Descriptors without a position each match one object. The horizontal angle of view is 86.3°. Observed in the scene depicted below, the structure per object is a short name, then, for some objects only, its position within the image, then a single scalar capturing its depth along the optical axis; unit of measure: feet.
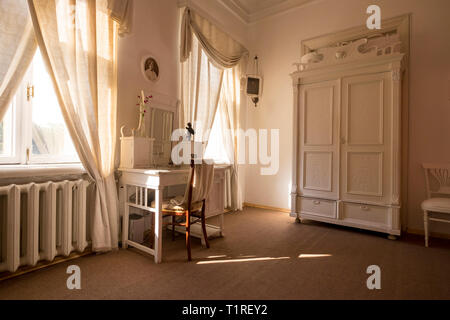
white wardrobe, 9.62
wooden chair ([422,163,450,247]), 8.78
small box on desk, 8.10
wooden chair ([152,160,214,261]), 7.55
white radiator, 5.87
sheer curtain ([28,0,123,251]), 6.51
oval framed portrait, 9.32
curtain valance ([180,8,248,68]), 10.54
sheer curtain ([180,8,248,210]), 10.98
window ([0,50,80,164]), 6.48
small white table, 7.15
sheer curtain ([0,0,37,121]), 5.72
